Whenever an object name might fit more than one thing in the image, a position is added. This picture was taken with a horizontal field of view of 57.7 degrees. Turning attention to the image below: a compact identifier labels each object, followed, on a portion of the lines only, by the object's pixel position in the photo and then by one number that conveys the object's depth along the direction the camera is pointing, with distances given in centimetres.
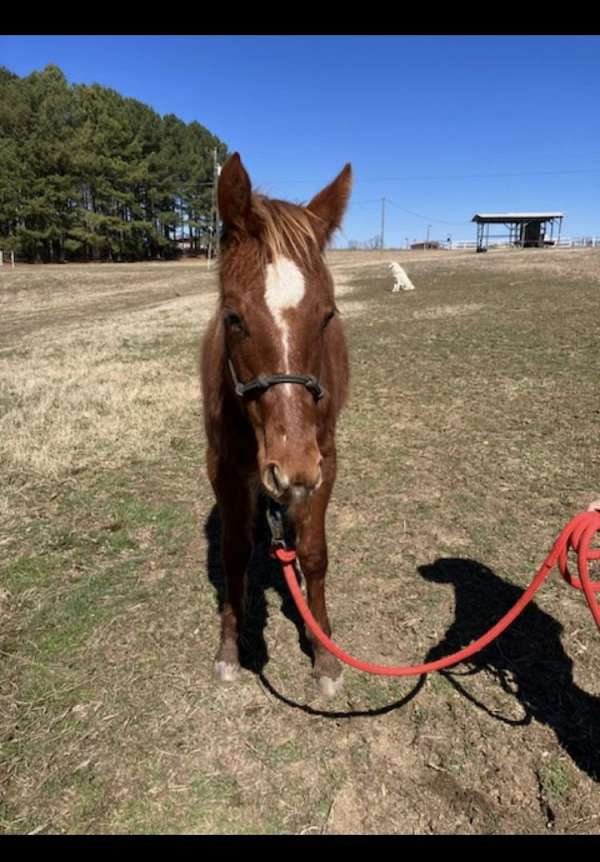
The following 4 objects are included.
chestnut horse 192
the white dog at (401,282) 2164
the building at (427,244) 7955
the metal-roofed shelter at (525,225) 4738
